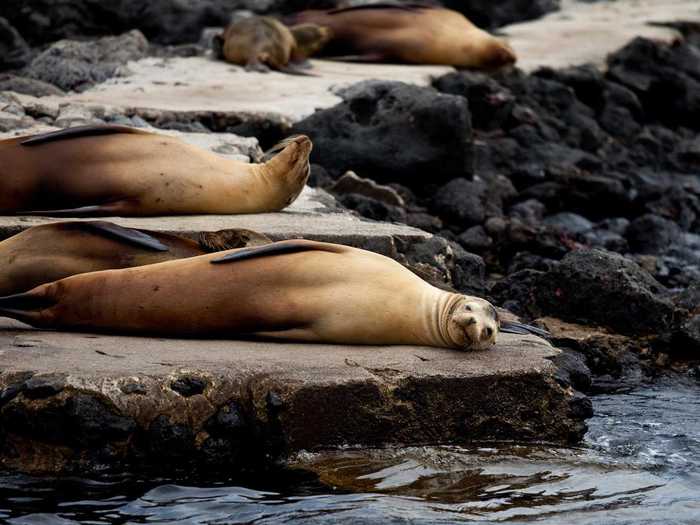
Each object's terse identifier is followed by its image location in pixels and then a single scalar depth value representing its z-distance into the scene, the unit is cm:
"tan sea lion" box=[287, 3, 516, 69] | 2756
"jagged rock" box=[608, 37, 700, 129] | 3123
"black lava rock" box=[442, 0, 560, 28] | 3716
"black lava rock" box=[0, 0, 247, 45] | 3114
